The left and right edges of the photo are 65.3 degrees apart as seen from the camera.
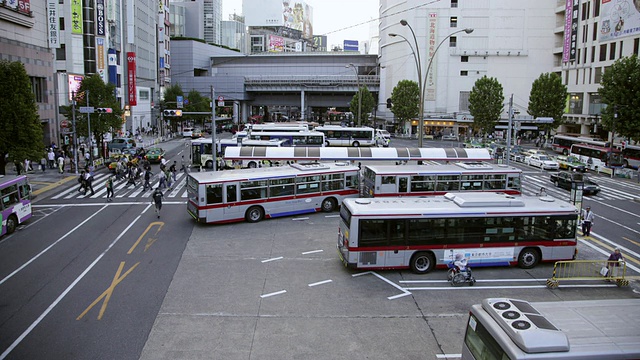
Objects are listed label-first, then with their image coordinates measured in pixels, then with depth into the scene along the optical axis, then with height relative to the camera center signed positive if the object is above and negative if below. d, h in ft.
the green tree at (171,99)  289.33 +12.01
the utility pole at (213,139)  125.39 -4.67
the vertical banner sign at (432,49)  292.20 +44.07
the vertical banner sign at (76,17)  199.33 +40.48
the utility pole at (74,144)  139.90 -7.19
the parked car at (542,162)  160.56 -11.71
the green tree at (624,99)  162.61 +9.52
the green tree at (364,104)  298.41 +11.39
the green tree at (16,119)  108.37 -0.44
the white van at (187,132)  281.46 -6.80
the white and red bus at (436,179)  89.30 -10.03
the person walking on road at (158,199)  86.63 -13.73
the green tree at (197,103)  304.50 +10.58
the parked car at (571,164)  157.07 -11.80
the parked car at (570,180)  119.14 -13.63
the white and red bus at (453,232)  58.75 -12.85
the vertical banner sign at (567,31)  245.86 +46.92
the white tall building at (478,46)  287.48 +46.35
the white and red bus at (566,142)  185.68 -5.78
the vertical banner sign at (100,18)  208.09 +41.99
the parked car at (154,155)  162.50 -11.60
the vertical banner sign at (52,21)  171.32 +32.82
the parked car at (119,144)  188.03 -9.48
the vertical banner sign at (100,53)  214.48 +27.89
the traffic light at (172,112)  175.01 +2.77
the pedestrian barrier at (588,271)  58.18 -17.39
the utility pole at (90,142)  143.64 -6.90
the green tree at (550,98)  230.27 +12.96
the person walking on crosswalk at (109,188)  103.71 -14.33
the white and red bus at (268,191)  80.74 -11.84
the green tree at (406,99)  288.30 +14.29
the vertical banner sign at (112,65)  223.98 +24.24
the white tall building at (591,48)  197.47 +34.40
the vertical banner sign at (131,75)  248.93 +21.80
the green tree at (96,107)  160.76 +3.60
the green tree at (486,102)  248.93 +11.55
